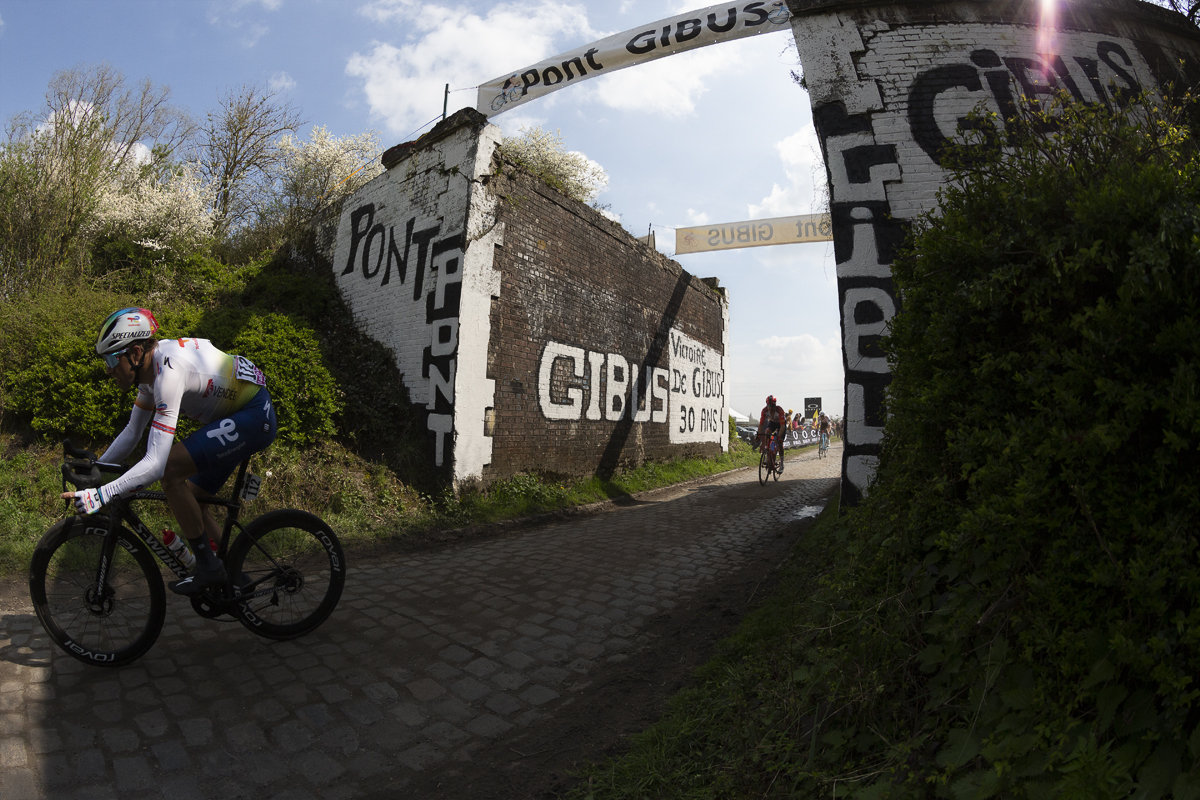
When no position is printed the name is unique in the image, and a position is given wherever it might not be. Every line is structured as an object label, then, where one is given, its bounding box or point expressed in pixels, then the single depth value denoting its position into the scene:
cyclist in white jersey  2.99
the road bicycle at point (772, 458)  12.66
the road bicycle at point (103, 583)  3.07
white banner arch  7.93
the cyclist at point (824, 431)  25.44
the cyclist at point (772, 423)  12.73
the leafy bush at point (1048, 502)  1.45
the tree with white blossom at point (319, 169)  15.95
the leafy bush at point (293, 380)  7.20
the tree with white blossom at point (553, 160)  16.66
